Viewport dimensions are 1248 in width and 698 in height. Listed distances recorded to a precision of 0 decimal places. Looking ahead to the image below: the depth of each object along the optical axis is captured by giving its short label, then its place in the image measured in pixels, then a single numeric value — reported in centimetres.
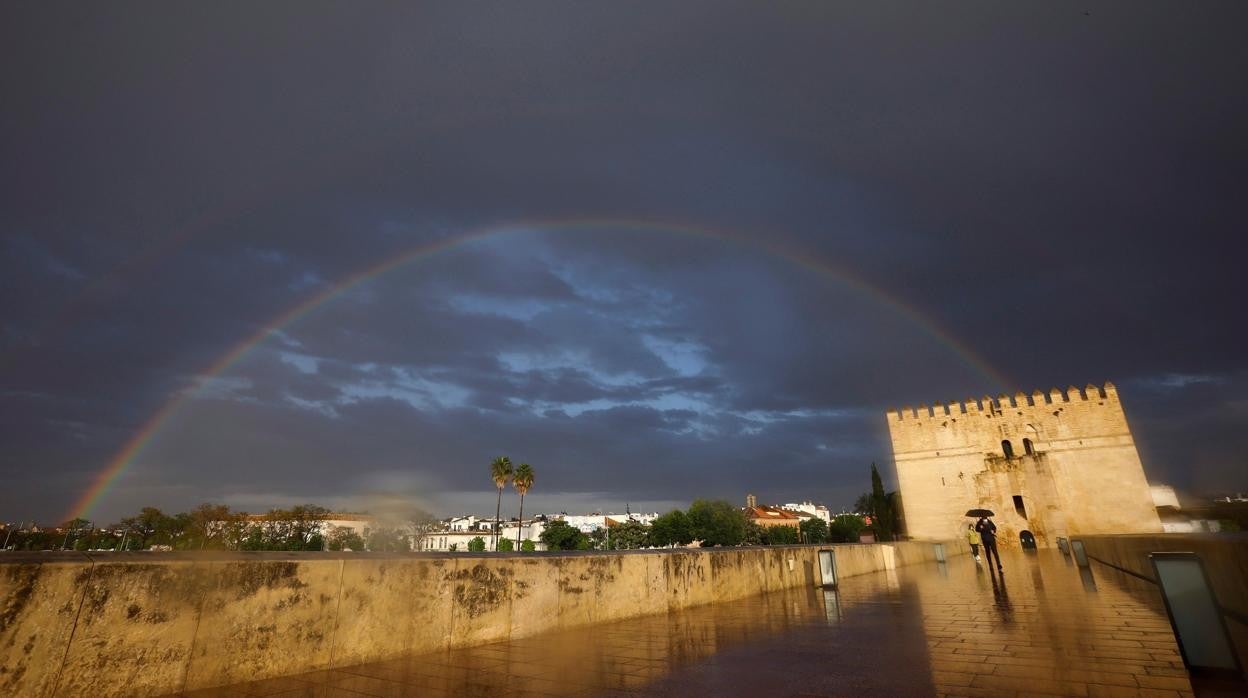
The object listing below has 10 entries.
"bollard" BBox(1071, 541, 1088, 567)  1589
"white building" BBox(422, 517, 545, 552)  12128
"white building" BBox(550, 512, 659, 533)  15725
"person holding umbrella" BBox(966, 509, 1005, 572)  1387
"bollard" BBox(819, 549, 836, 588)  1115
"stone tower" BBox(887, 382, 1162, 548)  4309
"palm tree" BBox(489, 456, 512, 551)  7175
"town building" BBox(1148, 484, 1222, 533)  3006
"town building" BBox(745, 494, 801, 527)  13050
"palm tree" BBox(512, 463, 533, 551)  7381
